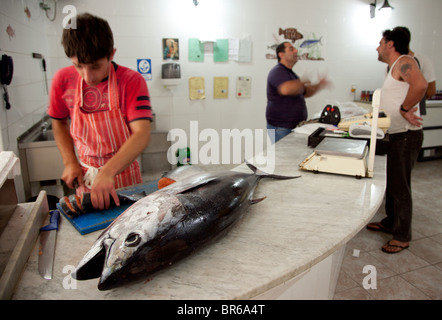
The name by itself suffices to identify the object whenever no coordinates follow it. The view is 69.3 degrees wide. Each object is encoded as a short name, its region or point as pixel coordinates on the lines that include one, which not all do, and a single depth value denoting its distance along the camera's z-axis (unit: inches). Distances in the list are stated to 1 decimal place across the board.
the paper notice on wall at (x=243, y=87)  196.2
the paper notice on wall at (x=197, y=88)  186.7
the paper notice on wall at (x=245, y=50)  190.4
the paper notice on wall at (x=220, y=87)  191.5
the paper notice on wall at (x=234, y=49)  188.5
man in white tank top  107.0
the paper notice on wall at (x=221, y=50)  185.9
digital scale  72.1
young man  61.9
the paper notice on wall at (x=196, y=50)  181.2
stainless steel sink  104.4
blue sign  175.9
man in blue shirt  130.6
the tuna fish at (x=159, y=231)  34.6
